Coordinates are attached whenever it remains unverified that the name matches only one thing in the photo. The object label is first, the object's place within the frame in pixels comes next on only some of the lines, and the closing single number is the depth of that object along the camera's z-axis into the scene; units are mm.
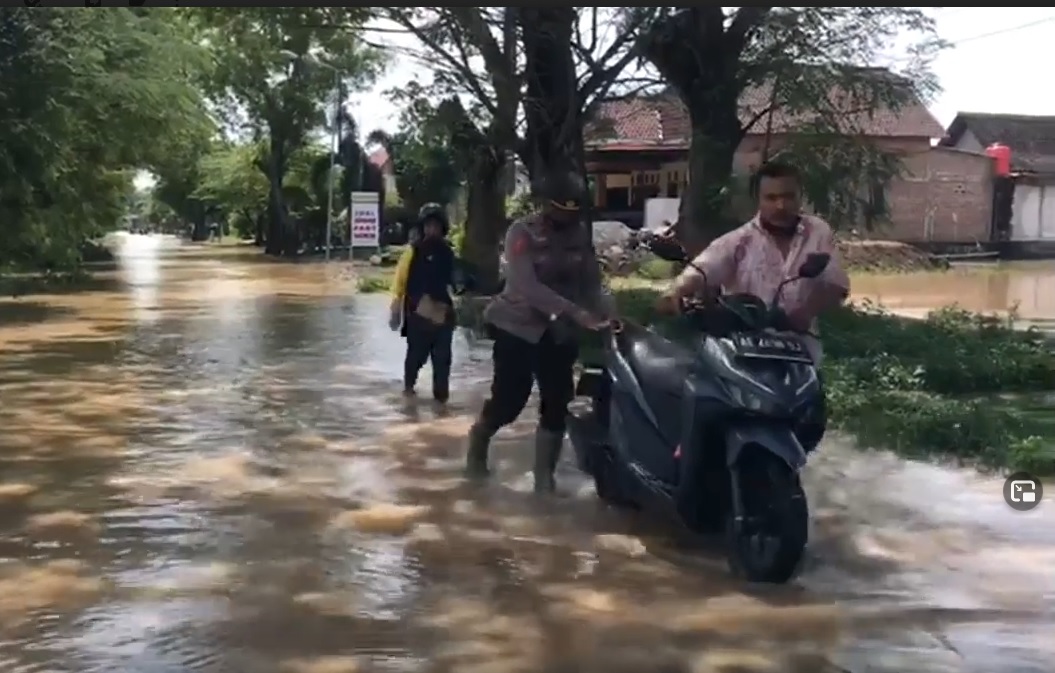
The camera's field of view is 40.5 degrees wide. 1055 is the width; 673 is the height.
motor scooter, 5254
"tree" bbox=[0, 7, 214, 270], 15219
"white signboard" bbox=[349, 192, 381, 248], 26984
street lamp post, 33534
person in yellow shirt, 10008
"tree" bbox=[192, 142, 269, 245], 47969
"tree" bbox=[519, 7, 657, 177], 13219
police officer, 6602
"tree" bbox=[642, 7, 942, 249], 11969
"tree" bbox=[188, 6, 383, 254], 25055
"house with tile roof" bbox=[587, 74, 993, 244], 13086
